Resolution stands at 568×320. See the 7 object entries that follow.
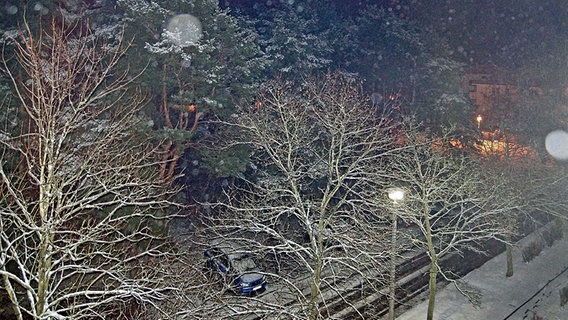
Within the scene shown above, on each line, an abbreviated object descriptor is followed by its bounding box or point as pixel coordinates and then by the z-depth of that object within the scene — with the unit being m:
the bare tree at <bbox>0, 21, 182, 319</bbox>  7.27
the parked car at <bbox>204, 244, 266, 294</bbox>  16.86
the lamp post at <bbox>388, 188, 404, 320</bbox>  12.19
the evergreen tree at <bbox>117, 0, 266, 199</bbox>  17.91
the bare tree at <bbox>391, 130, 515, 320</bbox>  14.46
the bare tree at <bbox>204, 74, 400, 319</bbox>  11.27
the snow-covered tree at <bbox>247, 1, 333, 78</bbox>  26.52
